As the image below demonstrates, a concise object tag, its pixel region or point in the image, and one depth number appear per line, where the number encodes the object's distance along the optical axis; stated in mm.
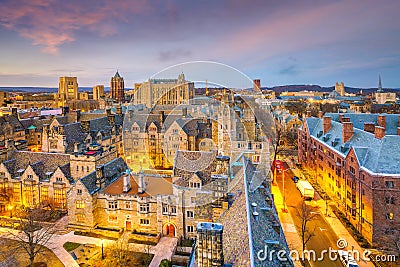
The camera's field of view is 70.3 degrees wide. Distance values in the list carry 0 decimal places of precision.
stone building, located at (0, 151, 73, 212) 42506
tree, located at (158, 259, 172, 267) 28656
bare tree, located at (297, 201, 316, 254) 32275
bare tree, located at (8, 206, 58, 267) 30750
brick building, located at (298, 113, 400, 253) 33219
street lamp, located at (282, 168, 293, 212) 43353
